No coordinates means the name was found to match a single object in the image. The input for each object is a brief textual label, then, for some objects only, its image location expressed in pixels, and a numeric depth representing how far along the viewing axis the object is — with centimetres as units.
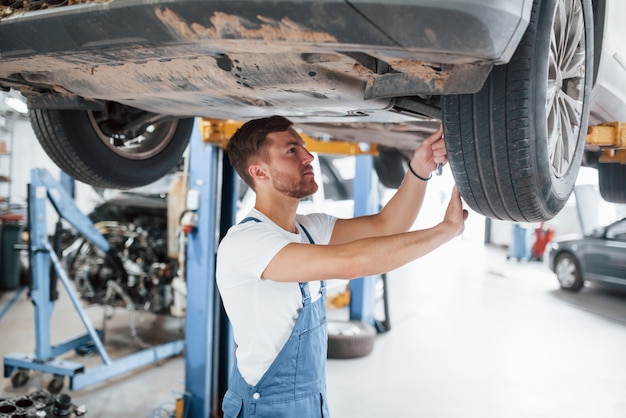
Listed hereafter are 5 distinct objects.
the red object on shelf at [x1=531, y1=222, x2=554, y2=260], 1022
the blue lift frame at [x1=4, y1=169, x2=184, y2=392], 343
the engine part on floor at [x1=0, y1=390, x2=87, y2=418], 254
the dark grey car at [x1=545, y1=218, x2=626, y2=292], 665
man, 140
